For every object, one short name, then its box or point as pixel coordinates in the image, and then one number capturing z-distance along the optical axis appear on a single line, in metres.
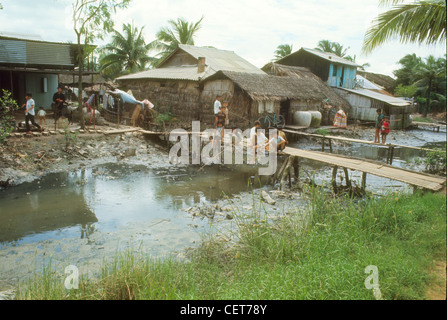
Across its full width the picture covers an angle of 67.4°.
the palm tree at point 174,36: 28.20
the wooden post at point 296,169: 9.94
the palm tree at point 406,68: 35.72
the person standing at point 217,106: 14.65
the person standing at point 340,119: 21.80
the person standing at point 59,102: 13.09
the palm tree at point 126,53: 27.03
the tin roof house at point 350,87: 24.38
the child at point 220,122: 12.35
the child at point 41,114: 12.70
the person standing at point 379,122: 14.26
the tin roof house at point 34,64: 14.73
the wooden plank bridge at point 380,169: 6.68
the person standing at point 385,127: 13.92
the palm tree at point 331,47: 35.06
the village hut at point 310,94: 20.20
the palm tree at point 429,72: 31.66
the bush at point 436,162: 10.74
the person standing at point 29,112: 10.95
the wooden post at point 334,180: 8.96
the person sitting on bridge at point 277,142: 10.44
